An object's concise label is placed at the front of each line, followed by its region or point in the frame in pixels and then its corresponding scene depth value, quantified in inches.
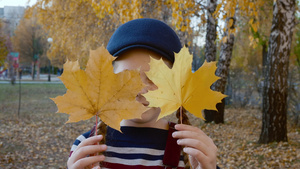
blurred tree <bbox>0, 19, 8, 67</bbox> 420.7
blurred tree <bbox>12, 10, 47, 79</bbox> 1187.9
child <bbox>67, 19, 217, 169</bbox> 40.6
